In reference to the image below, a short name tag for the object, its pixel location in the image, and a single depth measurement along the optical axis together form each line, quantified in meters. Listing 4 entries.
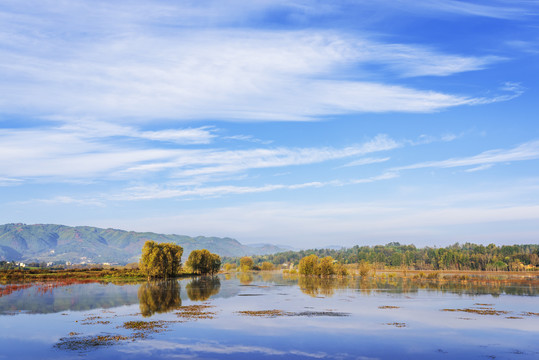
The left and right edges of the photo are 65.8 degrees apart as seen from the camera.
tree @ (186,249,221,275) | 187.65
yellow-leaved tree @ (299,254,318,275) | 183.89
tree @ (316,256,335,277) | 171.75
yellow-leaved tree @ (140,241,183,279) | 135.66
